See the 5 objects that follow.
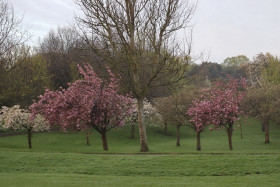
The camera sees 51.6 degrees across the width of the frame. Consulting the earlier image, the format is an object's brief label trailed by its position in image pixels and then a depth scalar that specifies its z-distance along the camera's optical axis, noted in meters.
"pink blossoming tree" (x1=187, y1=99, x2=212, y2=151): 29.70
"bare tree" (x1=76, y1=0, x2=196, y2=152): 24.17
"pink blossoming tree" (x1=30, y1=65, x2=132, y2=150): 26.66
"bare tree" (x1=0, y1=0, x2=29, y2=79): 22.22
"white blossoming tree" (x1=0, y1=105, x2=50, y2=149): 30.77
